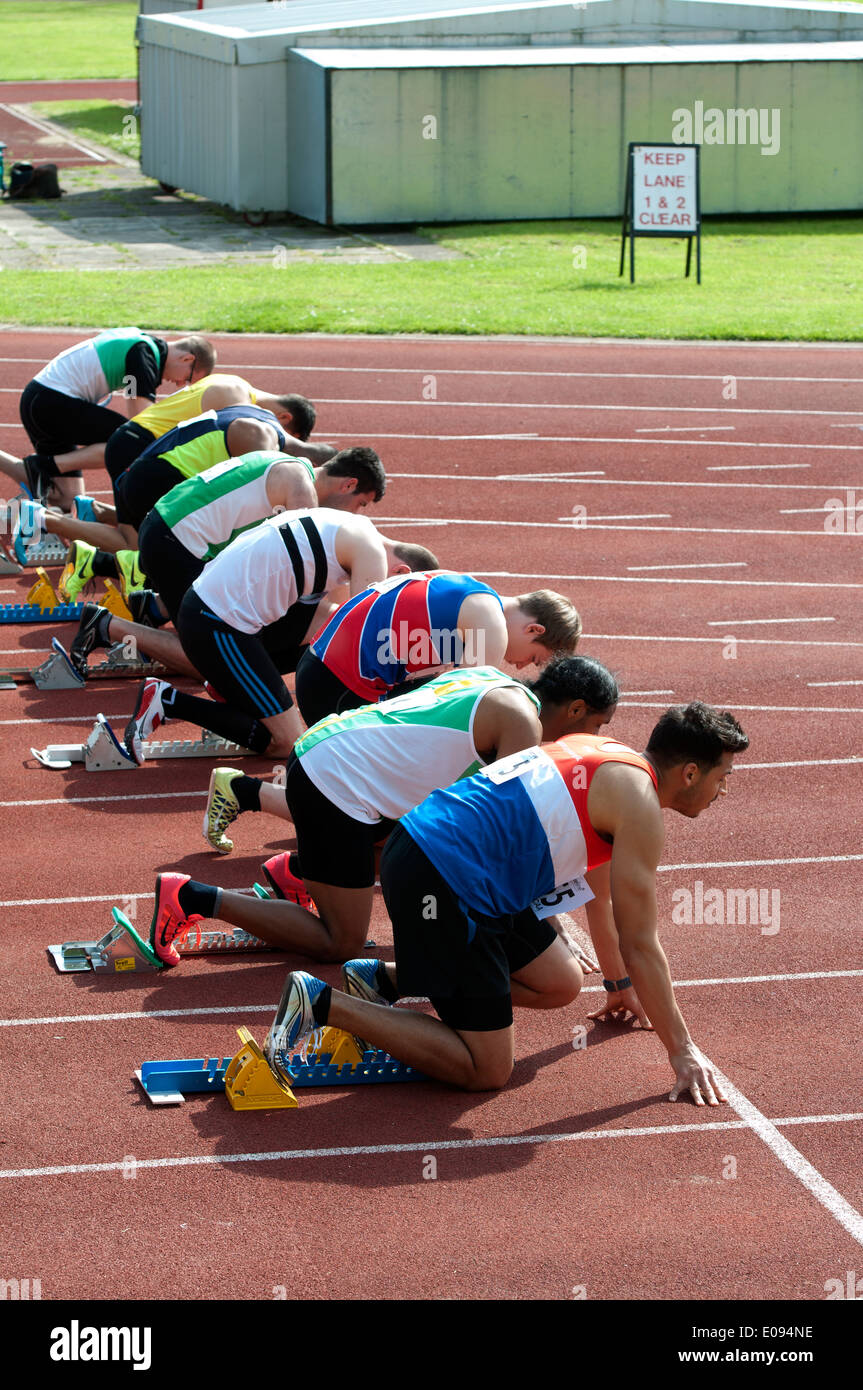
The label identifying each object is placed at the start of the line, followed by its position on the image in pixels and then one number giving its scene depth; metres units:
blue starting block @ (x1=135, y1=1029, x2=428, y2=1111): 10.29
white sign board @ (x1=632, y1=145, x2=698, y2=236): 41.84
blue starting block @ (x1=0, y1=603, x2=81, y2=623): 21.06
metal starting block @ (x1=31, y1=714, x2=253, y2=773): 16.27
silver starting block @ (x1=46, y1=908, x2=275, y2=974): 12.11
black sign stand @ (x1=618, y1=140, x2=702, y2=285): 41.12
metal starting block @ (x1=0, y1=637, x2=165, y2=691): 18.55
